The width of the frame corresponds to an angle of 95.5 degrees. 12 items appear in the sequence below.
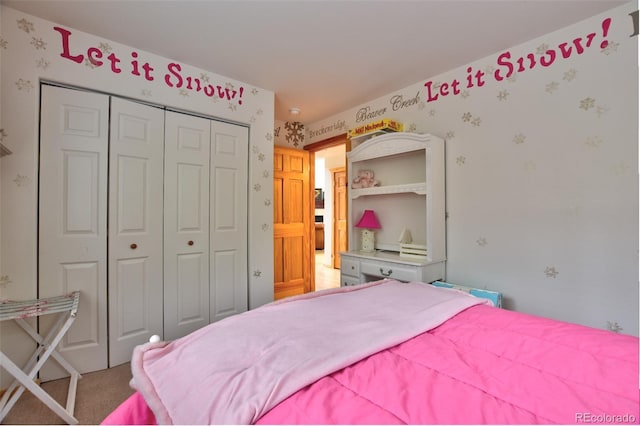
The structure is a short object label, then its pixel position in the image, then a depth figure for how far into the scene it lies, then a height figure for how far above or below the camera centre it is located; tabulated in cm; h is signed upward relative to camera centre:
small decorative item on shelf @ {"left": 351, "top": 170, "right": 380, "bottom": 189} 311 +38
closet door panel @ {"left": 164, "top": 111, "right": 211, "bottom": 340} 243 -8
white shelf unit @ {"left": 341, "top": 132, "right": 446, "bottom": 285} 247 +11
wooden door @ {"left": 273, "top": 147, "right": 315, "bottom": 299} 372 -11
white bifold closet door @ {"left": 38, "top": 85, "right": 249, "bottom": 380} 199 -4
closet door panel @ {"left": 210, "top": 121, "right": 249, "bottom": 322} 268 -4
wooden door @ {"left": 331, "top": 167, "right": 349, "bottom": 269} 591 +5
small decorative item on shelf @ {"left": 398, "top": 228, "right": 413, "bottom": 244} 281 -21
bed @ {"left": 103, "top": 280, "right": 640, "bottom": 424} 70 -46
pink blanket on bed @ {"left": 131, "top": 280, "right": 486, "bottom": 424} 74 -44
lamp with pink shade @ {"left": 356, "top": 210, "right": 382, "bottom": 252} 305 -12
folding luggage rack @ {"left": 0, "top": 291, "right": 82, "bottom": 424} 148 -78
